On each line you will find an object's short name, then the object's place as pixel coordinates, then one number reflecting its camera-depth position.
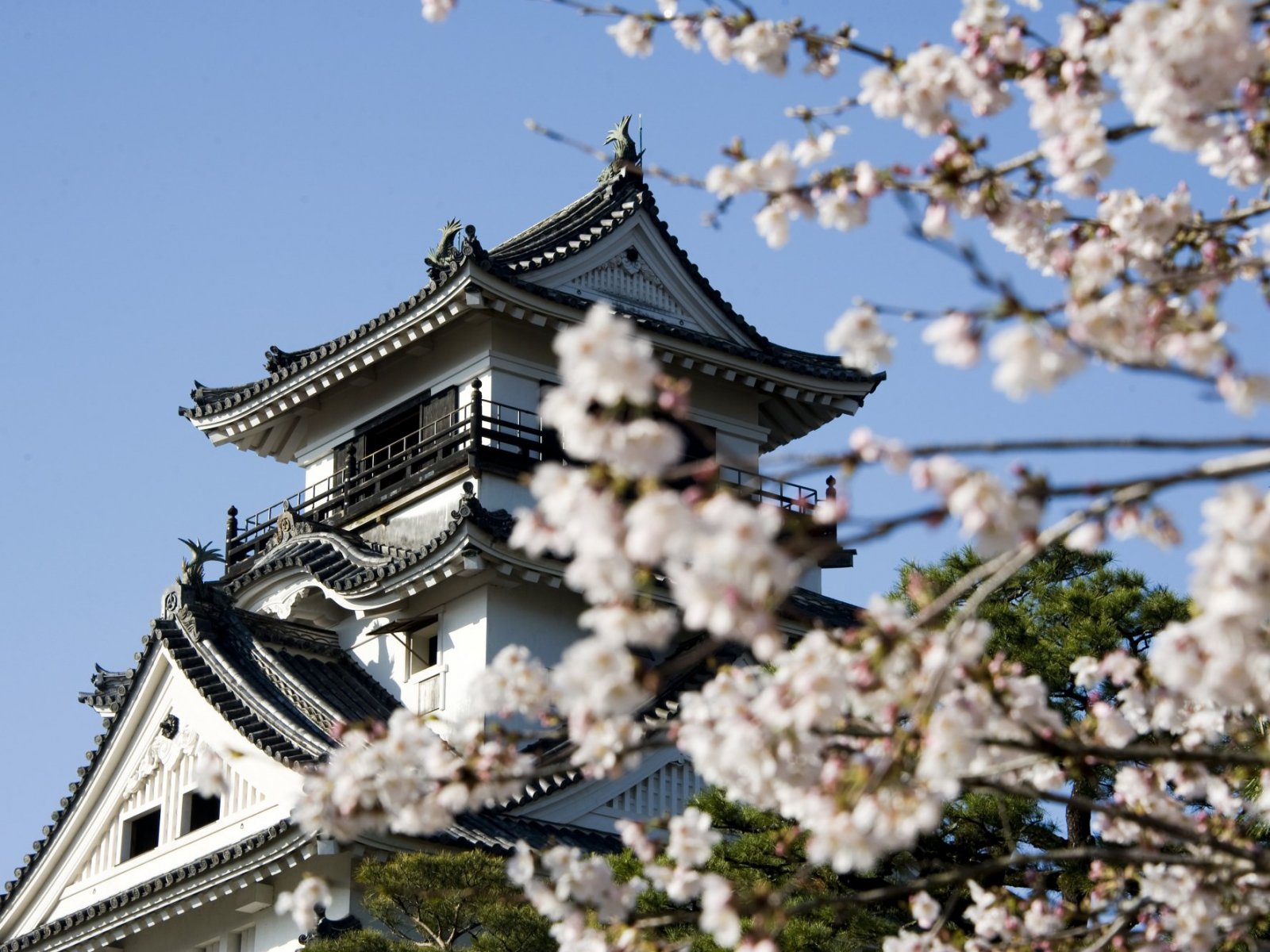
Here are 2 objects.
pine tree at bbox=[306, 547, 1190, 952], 25.34
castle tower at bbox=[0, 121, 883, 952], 35.81
